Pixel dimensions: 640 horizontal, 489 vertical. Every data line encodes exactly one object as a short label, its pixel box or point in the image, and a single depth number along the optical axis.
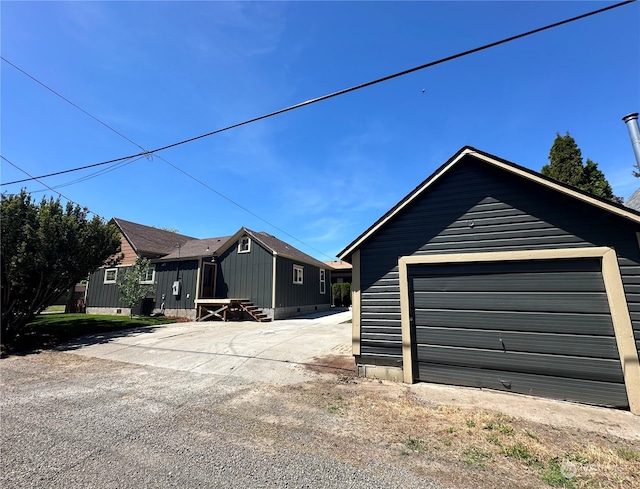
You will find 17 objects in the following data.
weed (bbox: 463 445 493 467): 3.16
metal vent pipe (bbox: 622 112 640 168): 9.63
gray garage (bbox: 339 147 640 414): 4.89
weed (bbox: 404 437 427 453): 3.44
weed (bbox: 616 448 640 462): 3.17
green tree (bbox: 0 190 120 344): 9.50
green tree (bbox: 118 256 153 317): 16.70
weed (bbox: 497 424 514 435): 3.80
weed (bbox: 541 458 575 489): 2.79
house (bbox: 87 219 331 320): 17.17
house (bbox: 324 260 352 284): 31.62
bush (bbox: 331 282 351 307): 27.30
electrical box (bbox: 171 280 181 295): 18.23
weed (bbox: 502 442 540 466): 3.17
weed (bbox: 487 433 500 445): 3.56
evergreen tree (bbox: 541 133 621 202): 13.32
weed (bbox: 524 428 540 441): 3.69
